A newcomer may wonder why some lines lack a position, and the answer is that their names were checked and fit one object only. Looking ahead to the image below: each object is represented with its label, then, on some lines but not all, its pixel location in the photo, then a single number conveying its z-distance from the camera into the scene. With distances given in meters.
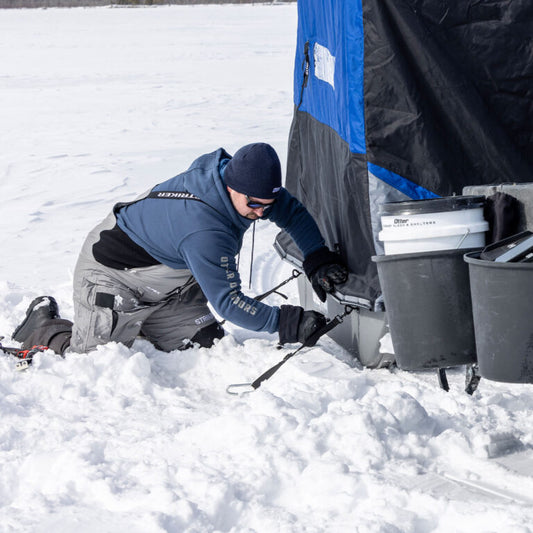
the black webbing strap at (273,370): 6.85
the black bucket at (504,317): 4.78
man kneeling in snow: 6.73
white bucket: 5.39
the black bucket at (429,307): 5.39
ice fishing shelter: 6.44
